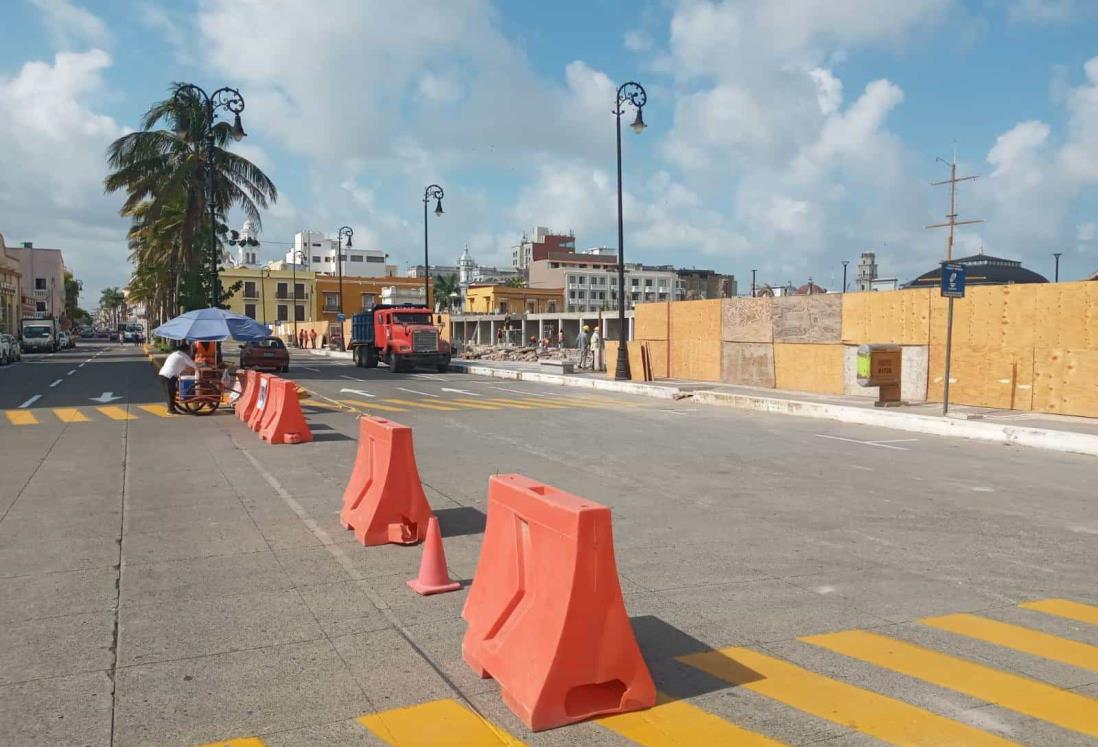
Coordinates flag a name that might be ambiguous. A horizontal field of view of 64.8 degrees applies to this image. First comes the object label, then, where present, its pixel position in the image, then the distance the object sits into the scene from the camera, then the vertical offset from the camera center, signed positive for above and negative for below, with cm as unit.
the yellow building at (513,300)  11100 +344
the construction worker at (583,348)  3716 -98
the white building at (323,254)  14662 +1255
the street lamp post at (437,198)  4581 +669
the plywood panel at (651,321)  2964 +17
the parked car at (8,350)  4162 -135
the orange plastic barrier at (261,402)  1514 -139
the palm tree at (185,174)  3609 +652
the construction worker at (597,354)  3562 -117
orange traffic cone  593 -170
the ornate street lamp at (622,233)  2741 +319
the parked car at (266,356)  3525 -131
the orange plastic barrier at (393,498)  730 -148
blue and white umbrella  1820 -7
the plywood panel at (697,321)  2683 +17
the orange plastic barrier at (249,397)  1673 -145
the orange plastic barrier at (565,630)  398 -145
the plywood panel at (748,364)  2442 -110
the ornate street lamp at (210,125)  2569 +599
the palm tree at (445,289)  11175 +474
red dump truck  3634 -65
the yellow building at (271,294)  9944 +359
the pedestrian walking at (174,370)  1762 -95
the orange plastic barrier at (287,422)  1370 -156
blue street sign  1535 +83
